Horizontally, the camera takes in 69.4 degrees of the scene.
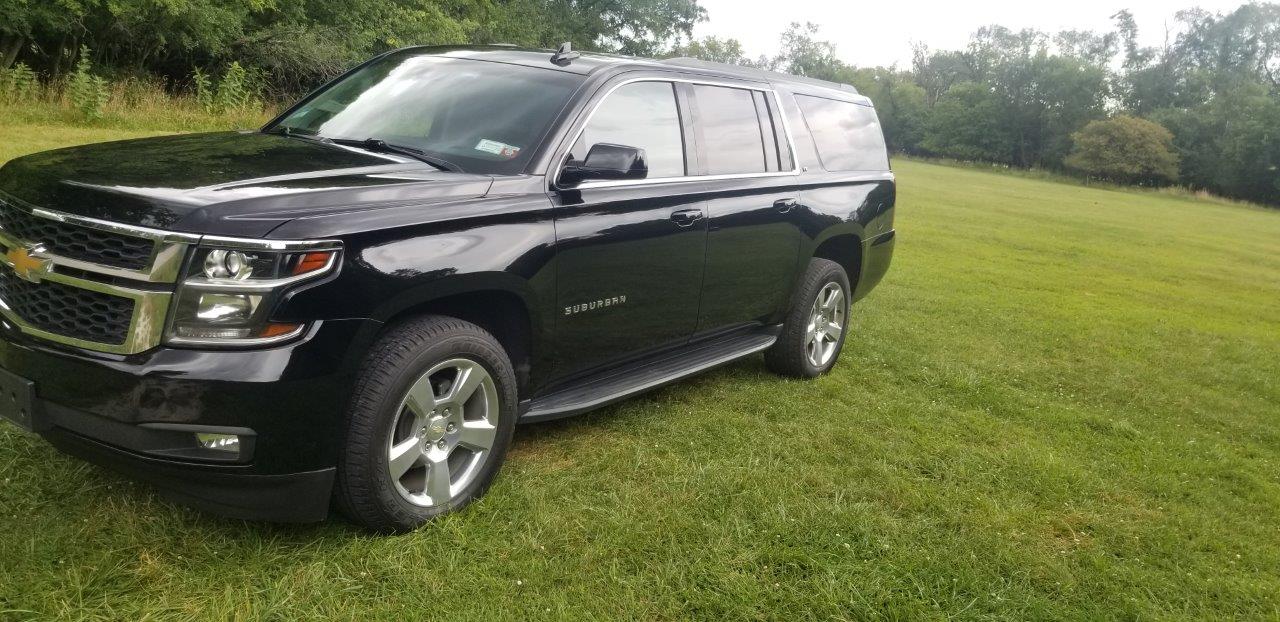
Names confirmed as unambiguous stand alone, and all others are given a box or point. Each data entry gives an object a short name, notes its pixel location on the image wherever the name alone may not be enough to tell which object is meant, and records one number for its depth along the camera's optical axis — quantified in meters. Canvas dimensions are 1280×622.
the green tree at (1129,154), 62.72
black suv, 2.73
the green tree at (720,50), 101.31
